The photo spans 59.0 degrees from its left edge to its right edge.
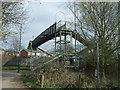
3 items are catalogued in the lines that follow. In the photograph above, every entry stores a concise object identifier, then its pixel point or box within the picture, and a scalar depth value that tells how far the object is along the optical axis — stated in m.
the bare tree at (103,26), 7.91
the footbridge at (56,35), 8.85
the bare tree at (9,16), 5.47
